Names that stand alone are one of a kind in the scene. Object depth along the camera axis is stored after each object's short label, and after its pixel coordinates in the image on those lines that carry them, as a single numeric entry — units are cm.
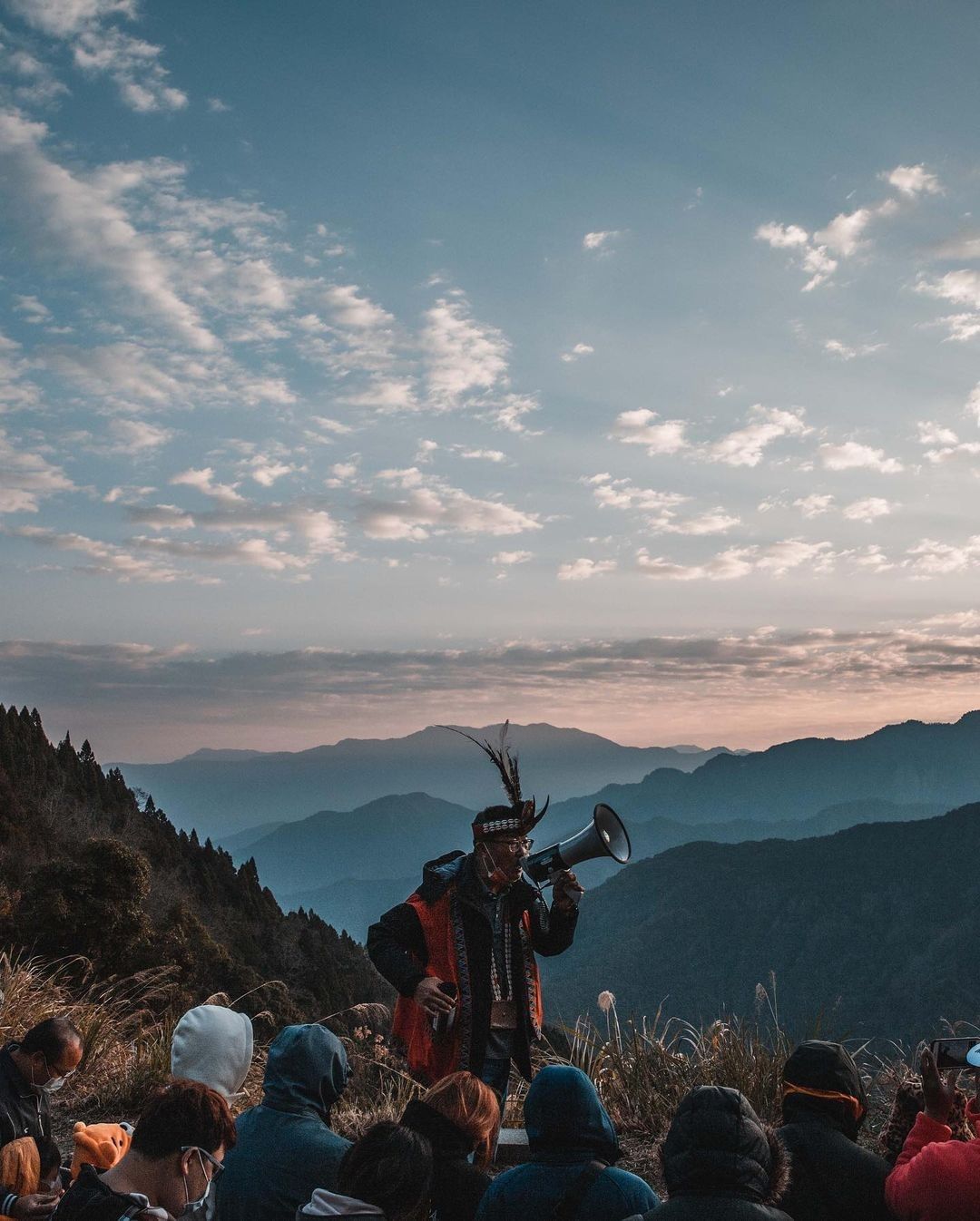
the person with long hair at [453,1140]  313
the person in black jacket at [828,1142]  314
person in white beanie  383
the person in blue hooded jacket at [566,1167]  275
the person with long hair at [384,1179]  269
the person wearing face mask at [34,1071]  427
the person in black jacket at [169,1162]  277
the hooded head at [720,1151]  244
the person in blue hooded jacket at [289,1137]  318
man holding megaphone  454
